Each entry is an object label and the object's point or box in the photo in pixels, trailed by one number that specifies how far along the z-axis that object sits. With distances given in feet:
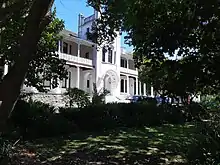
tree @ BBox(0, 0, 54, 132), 10.07
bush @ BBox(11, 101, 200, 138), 22.38
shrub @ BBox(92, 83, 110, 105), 32.60
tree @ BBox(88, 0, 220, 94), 11.85
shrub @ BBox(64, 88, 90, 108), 32.21
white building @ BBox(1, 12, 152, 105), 67.06
